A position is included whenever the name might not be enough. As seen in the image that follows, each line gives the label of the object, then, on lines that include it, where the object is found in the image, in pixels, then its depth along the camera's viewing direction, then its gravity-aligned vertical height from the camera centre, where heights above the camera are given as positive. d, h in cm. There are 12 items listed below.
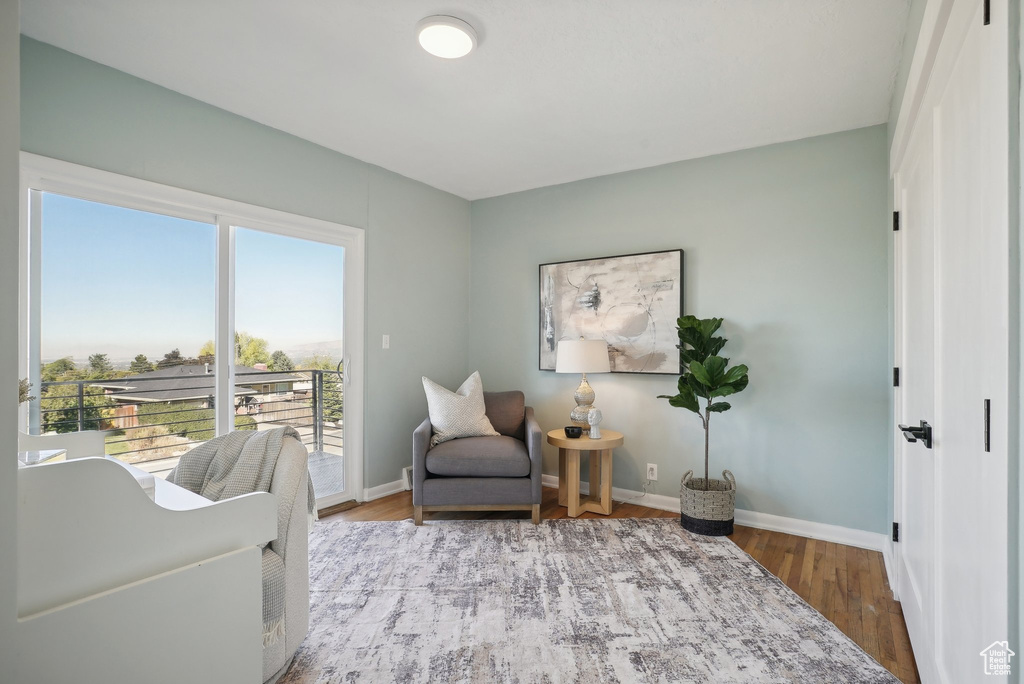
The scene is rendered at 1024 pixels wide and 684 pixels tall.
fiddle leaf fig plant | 316 -18
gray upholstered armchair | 340 -90
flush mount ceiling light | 211 +128
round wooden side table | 351 -88
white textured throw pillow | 371 -52
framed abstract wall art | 373 +27
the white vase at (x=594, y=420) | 361 -54
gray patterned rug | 189 -118
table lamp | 368 -13
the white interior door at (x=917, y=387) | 174 -17
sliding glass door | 245 +11
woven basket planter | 322 -104
